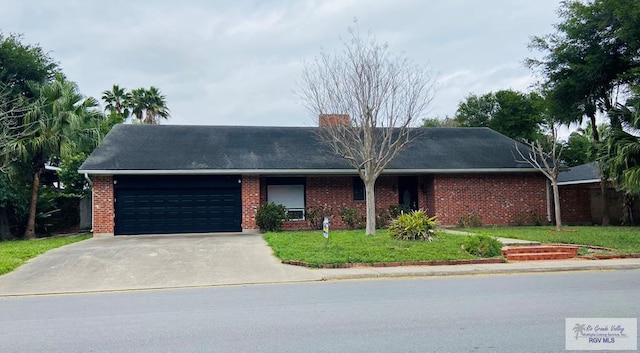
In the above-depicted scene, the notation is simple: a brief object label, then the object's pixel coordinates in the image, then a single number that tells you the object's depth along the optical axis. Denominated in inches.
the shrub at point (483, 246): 517.7
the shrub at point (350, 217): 858.1
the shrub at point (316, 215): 861.8
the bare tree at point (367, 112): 670.5
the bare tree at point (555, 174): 719.7
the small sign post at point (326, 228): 516.1
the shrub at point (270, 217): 804.0
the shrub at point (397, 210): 871.1
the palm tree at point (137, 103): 1676.9
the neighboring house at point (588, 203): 936.9
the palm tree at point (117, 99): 1652.3
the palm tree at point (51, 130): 835.4
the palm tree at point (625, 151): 646.5
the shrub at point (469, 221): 865.5
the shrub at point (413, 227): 586.2
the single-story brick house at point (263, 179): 792.9
